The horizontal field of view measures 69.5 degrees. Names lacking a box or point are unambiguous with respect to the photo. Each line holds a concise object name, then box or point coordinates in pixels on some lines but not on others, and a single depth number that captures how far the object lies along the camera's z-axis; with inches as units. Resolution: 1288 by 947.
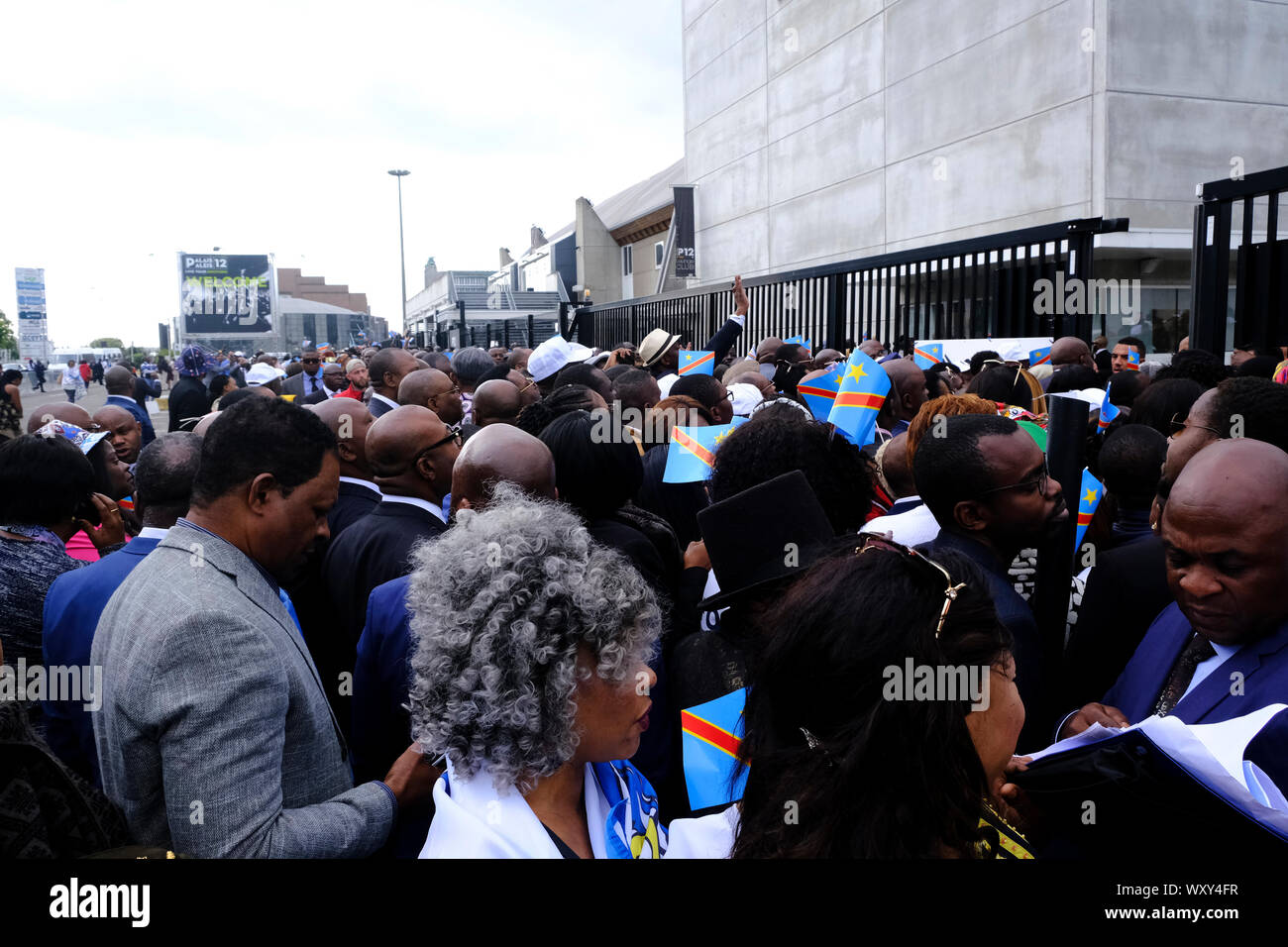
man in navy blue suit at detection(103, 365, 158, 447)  370.6
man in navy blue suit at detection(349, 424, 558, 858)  97.3
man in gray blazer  70.2
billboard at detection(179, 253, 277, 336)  2219.5
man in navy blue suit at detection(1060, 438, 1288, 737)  78.2
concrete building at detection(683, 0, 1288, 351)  596.4
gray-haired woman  65.2
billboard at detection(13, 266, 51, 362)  2546.8
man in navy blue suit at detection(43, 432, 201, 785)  98.3
